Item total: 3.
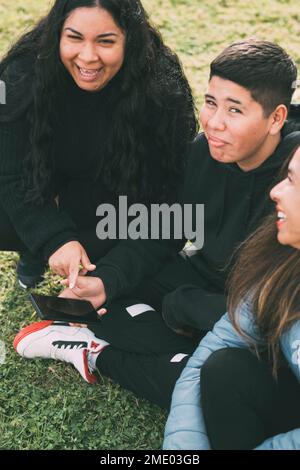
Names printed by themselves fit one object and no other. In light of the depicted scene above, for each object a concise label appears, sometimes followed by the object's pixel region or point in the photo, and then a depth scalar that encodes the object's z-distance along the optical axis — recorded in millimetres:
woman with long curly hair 2590
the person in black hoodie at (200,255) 2463
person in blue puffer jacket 2105
